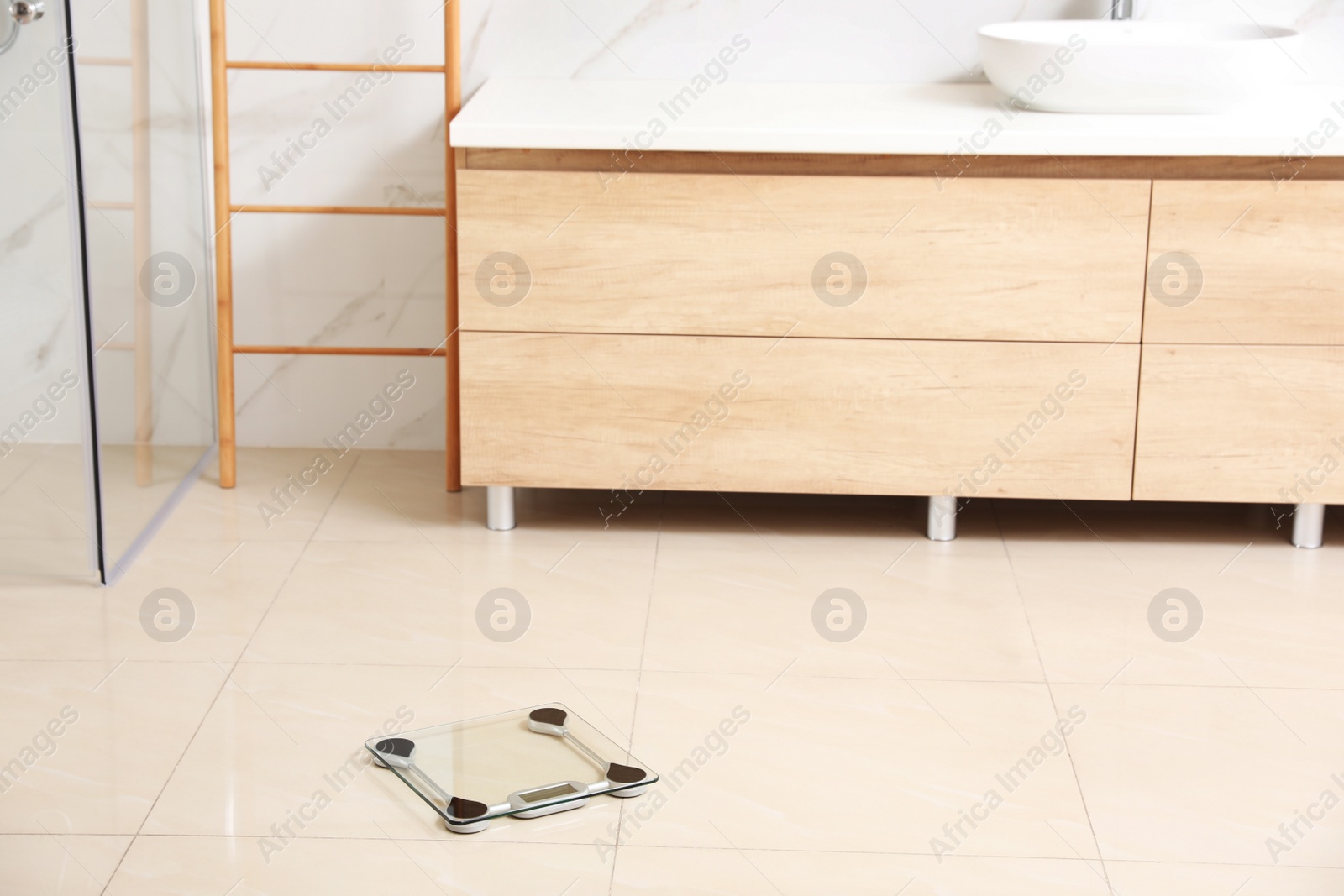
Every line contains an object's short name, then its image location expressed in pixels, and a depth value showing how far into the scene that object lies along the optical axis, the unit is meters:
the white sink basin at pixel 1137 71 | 2.40
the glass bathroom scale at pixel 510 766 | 1.80
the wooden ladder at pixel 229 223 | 2.80
